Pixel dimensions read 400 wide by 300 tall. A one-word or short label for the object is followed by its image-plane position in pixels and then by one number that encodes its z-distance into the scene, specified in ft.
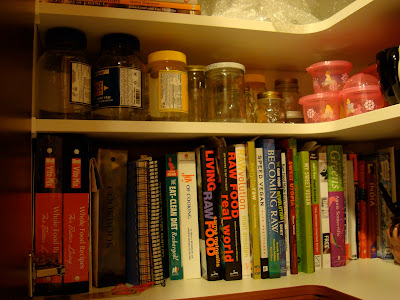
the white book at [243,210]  2.99
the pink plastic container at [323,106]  3.20
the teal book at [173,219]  2.97
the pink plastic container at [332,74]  3.24
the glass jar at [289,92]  3.75
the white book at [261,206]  3.02
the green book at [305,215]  3.14
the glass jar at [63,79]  2.74
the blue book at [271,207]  3.02
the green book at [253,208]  2.99
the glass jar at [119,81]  2.78
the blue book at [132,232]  2.89
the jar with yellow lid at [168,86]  2.87
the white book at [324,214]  3.23
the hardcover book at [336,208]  3.26
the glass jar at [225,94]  3.20
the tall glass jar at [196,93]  3.27
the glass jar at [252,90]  3.50
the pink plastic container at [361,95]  2.85
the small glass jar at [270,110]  3.50
